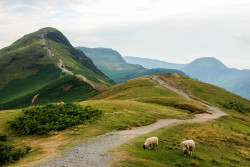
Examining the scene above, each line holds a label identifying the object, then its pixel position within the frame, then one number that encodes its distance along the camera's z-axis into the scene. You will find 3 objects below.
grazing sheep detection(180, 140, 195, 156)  22.12
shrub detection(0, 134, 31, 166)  20.83
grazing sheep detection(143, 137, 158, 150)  23.34
